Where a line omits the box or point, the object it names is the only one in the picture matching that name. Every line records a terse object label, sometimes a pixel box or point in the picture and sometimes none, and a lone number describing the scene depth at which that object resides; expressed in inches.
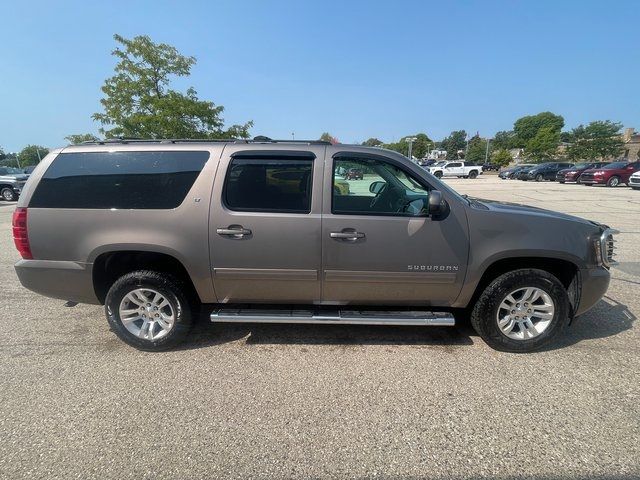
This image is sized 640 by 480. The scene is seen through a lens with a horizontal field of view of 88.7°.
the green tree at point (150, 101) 619.2
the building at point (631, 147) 2676.2
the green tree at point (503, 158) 2637.8
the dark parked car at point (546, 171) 1179.9
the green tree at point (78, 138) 656.4
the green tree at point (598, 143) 2004.2
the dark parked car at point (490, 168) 2303.2
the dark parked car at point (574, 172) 959.0
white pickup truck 1555.1
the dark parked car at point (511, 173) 1374.8
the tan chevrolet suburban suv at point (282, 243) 112.3
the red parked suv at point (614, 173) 813.2
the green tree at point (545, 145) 2355.3
